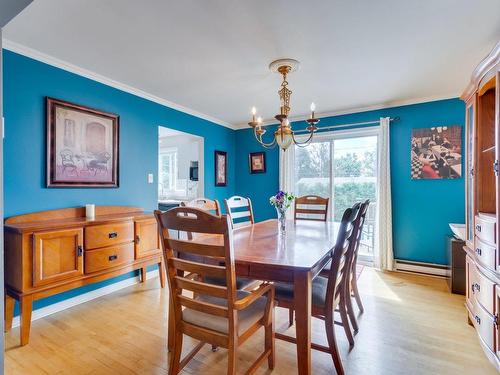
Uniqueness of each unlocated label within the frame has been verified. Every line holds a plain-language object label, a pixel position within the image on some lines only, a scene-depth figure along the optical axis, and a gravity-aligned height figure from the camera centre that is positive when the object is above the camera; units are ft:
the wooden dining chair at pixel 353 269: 6.47 -2.10
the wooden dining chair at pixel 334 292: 5.02 -2.15
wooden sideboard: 6.41 -1.67
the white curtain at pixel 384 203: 11.91 -0.61
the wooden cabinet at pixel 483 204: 5.51 -0.38
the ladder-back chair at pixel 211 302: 3.94 -1.81
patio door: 12.96 +0.94
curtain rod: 12.02 +3.16
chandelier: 7.90 +2.02
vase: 7.64 -0.83
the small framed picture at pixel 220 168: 15.26 +1.26
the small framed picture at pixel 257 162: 15.79 +1.66
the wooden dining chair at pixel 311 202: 10.27 -0.49
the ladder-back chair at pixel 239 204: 8.72 -0.54
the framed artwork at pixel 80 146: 8.07 +1.45
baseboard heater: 11.17 -3.37
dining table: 4.46 -1.26
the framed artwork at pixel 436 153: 10.90 +1.54
